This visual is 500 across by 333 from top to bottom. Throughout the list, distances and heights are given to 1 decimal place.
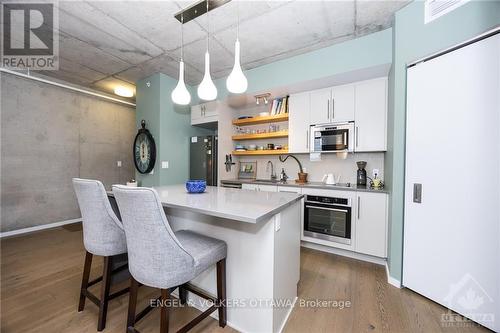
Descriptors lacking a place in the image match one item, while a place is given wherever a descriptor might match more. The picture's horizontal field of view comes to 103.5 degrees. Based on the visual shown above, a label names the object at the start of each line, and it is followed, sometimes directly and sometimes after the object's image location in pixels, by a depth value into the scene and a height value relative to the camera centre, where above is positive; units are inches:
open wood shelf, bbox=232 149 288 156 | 130.7 +8.9
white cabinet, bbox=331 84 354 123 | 109.3 +35.3
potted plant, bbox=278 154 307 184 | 126.5 -4.5
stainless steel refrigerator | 141.2 +3.5
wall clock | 136.5 +8.8
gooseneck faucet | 144.9 -5.4
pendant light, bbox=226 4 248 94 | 62.4 +26.8
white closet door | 57.6 -4.3
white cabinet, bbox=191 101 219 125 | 140.0 +37.3
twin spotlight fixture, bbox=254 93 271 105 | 130.3 +46.0
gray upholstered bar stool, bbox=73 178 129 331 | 55.9 -19.4
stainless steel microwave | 109.4 +16.2
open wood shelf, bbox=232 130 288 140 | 131.9 +20.6
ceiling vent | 64.2 +54.1
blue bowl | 73.2 -8.3
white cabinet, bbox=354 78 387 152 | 102.0 +26.9
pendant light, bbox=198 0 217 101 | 67.5 +26.0
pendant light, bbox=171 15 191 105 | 75.4 +27.0
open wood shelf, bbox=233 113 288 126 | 131.6 +31.9
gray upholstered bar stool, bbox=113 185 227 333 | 41.9 -19.5
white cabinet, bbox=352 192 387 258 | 93.0 -27.5
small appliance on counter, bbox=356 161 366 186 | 110.3 -4.5
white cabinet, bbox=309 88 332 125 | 115.3 +35.6
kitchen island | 50.8 -24.4
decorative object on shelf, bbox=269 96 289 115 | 131.6 +40.3
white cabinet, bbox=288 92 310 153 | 122.0 +26.5
